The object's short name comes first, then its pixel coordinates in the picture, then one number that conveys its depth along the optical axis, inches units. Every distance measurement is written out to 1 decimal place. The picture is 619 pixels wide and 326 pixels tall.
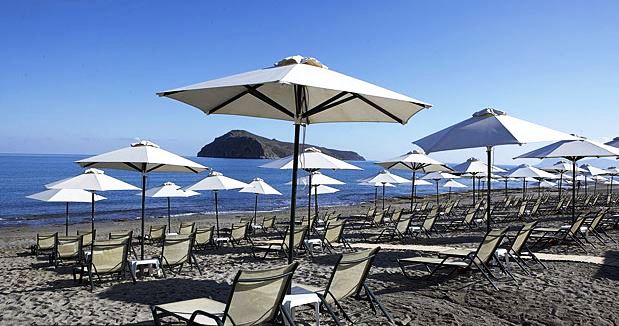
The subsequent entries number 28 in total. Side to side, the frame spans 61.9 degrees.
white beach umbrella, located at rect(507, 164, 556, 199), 803.4
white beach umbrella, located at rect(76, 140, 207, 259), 280.4
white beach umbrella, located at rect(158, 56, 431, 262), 158.4
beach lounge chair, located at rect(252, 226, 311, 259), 370.9
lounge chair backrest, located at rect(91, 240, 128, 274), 277.3
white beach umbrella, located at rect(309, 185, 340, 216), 630.7
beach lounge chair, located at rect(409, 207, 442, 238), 475.5
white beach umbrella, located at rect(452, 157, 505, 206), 647.8
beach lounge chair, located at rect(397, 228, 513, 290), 261.7
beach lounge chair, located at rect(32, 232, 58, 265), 416.5
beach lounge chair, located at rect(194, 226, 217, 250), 419.0
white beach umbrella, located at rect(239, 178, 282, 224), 576.1
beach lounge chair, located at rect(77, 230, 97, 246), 395.5
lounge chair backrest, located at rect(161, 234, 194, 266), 299.4
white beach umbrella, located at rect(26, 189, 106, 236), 413.0
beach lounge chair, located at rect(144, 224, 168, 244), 461.1
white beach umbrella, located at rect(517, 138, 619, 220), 397.4
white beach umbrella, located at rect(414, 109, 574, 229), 252.1
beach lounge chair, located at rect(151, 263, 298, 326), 147.6
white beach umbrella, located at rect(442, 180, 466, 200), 998.6
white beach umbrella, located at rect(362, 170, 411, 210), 720.7
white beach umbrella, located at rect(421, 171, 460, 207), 931.2
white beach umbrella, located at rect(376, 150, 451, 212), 514.6
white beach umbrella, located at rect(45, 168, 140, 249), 362.0
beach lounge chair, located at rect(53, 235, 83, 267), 364.8
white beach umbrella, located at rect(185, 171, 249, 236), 506.3
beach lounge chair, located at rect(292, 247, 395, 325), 183.0
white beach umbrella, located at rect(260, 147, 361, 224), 395.5
